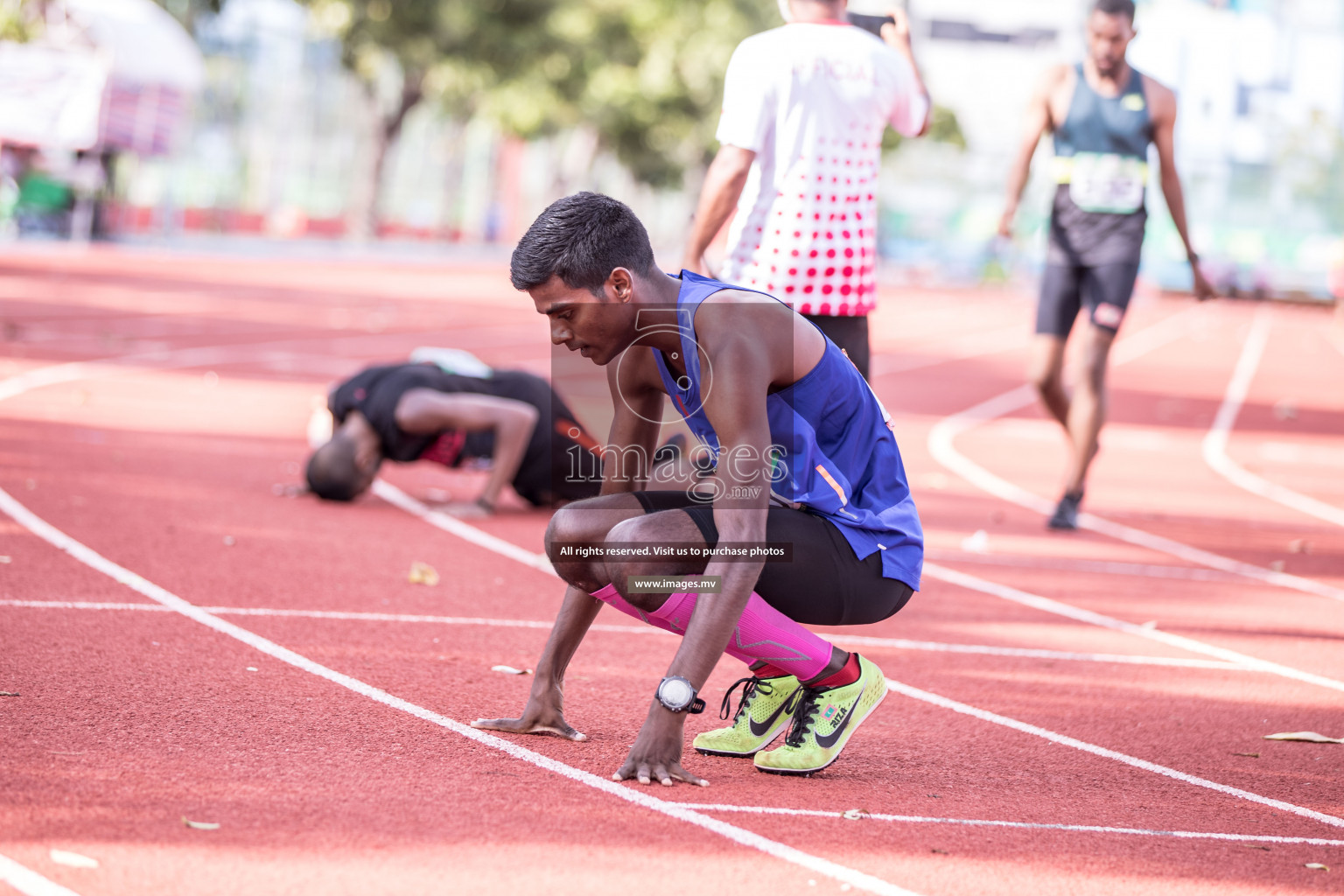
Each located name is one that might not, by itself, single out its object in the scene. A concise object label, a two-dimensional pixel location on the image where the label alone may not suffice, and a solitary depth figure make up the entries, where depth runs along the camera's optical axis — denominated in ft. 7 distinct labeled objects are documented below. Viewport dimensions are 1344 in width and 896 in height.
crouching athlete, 20.39
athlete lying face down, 43.24
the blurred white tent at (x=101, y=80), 153.28
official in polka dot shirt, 31.73
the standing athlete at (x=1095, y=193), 45.60
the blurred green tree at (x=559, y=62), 211.20
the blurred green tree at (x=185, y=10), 213.46
